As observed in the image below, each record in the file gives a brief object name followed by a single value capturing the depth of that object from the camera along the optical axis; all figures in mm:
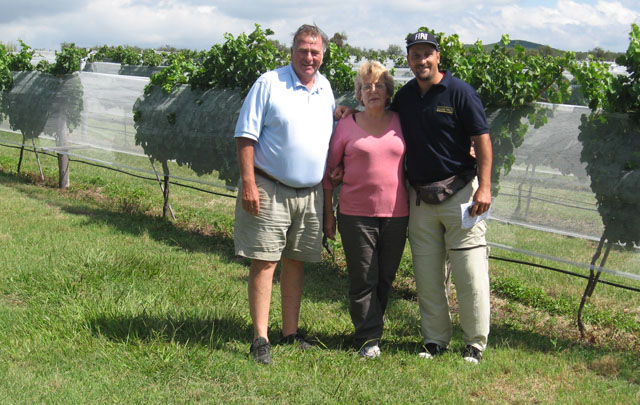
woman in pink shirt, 3648
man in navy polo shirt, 3553
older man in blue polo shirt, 3520
